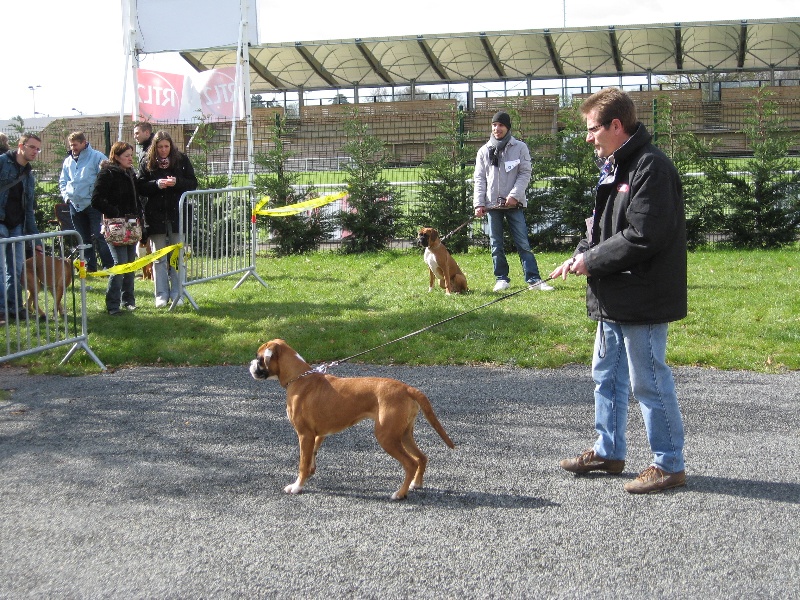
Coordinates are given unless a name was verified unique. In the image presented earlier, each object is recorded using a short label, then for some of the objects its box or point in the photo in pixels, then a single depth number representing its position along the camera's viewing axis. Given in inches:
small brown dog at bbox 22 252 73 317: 365.7
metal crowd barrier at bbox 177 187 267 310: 408.2
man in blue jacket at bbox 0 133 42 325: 372.8
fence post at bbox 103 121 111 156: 642.8
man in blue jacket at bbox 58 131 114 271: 406.3
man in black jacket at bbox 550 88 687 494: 165.3
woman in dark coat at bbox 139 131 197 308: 392.2
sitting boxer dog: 411.2
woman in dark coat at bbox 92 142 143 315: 374.3
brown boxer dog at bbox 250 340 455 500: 176.4
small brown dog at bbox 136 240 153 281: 439.8
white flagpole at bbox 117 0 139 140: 568.4
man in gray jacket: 417.1
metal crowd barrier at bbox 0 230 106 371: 293.9
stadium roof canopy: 1067.9
